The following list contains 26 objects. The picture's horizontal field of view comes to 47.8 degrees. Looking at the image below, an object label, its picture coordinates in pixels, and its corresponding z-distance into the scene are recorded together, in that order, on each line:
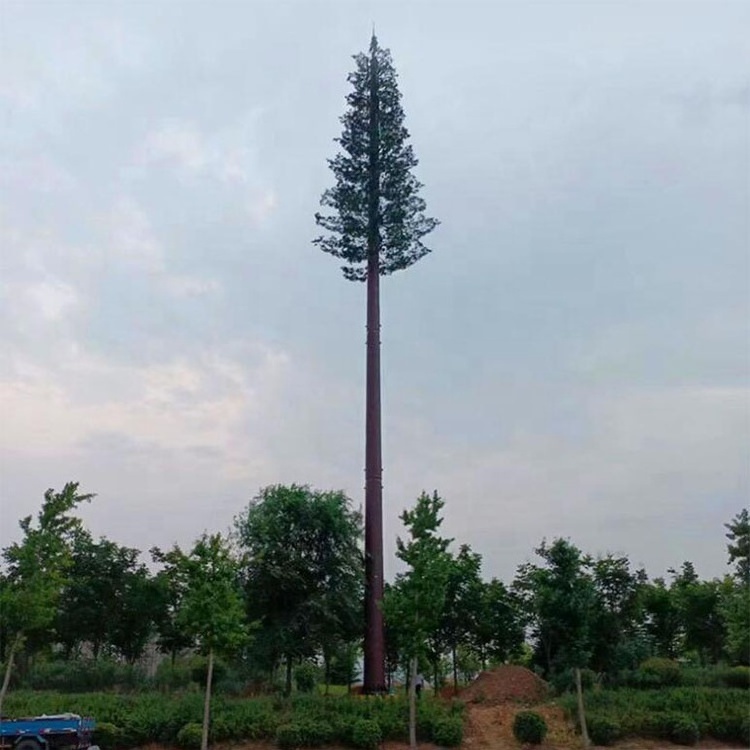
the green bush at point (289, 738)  20.00
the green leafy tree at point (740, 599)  19.81
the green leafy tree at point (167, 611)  32.72
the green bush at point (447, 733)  20.22
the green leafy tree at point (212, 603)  21.12
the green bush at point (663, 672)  24.61
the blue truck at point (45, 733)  19.38
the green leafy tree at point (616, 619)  24.84
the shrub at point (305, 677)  28.86
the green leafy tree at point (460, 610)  29.78
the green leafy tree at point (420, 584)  20.73
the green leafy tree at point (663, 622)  31.59
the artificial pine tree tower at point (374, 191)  33.78
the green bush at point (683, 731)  20.16
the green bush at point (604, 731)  20.09
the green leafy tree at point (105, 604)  33.03
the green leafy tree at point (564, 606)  21.80
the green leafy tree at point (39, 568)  19.83
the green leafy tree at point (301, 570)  28.34
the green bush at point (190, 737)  20.16
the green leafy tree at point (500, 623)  29.94
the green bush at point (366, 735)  19.95
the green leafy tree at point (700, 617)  29.70
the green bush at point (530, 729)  20.34
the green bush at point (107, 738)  20.41
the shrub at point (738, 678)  24.34
